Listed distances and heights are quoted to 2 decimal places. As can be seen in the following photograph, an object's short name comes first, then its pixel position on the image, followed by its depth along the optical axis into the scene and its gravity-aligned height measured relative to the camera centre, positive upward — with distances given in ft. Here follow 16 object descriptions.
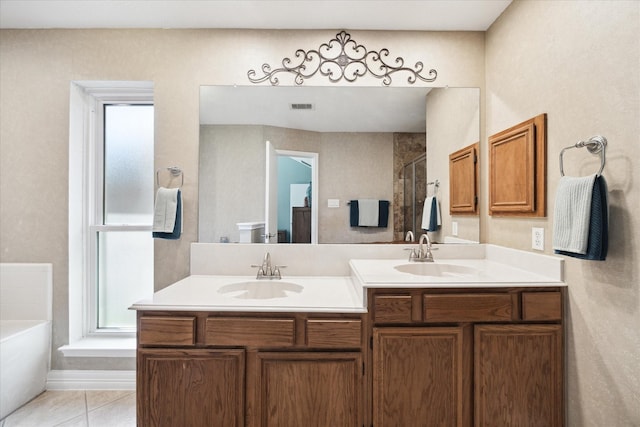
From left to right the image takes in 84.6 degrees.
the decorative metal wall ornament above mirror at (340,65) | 7.24 +3.10
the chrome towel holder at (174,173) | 7.27 +0.84
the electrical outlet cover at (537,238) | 5.64 -0.38
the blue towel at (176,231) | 7.04 -0.35
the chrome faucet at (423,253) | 7.03 -0.78
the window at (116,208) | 7.86 +0.13
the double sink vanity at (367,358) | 5.05 -2.08
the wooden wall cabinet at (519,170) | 5.63 +0.79
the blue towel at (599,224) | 4.25 -0.11
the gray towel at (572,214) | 4.31 +0.02
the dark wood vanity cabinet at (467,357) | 5.08 -2.07
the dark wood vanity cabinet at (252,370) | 5.02 -2.25
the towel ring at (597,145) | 4.41 +0.91
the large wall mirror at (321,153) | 7.22 +1.27
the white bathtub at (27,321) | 6.77 -2.25
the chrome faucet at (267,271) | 6.88 -1.12
